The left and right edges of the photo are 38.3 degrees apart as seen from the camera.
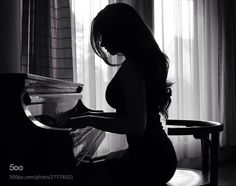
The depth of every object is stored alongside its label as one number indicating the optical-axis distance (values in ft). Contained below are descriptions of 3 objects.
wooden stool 4.79
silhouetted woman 4.15
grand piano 3.73
